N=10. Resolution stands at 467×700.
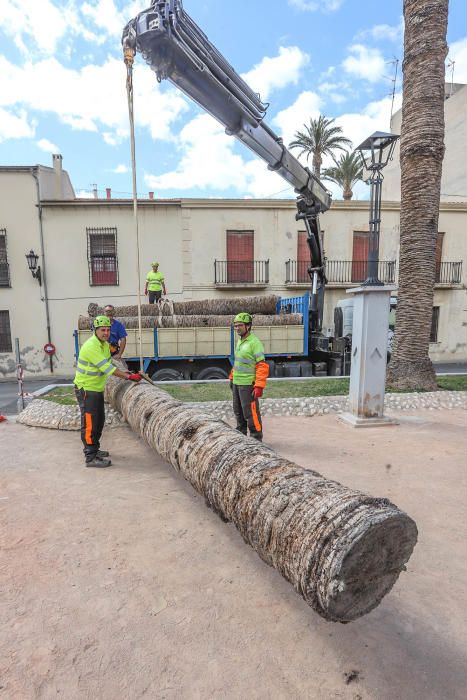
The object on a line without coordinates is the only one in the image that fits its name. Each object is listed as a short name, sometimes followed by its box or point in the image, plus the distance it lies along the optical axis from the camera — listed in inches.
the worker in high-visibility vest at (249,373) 203.6
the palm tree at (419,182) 313.7
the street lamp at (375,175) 232.2
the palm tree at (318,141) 886.4
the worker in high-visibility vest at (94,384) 187.5
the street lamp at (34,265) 591.6
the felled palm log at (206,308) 414.3
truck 386.9
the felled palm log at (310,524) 75.9
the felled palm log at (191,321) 394.9
